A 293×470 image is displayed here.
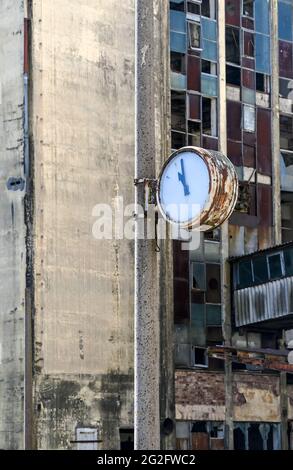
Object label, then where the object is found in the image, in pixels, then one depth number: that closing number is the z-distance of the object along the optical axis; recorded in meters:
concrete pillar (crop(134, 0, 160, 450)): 13.18
